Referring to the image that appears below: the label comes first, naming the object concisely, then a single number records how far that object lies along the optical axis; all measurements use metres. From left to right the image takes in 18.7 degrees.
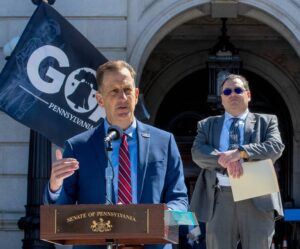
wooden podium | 4.05
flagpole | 10.11
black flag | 9.62
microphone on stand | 4.30
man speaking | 4.62
